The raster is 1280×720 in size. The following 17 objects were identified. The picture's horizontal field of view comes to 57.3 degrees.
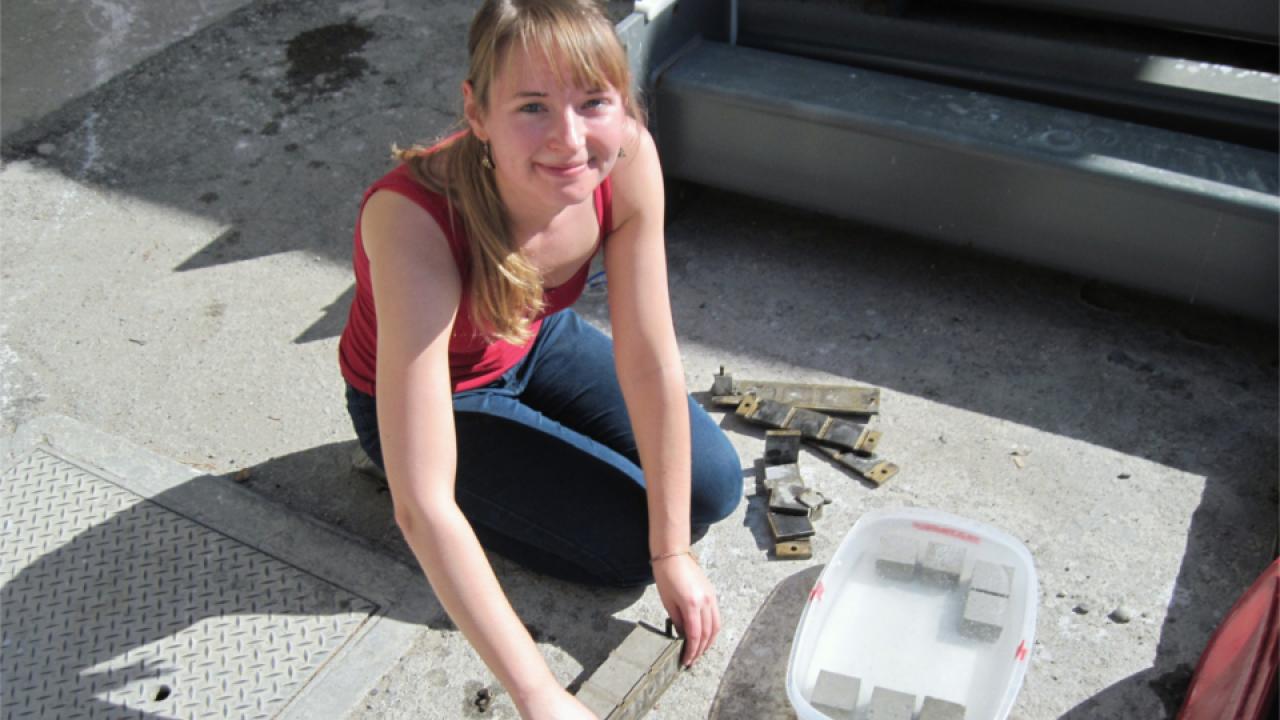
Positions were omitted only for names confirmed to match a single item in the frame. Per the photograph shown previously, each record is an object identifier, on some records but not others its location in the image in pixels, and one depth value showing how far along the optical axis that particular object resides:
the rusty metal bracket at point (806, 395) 2.76
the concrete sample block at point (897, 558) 2.25
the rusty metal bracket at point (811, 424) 2.65
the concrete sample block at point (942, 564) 2.23
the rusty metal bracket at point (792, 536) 2.41
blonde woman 1.73
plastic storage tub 2.00
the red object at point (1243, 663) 1.61
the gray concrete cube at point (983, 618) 2.12
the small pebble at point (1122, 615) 2.26
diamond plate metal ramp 2.13
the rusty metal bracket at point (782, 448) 2.62
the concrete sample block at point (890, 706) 1.96
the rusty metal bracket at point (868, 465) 2.59
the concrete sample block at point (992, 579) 2.18
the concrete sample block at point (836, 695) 1.99
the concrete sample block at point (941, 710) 1.94
